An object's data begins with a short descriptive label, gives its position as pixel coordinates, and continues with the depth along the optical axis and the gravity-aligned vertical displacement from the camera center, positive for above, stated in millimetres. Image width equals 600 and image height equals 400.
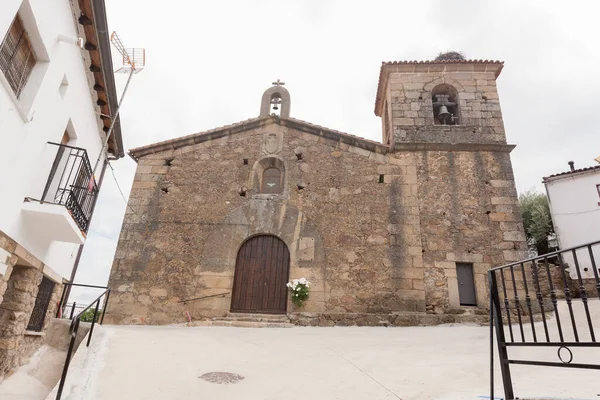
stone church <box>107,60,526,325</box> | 8414 +2604
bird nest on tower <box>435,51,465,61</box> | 12528 +9194
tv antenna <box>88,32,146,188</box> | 8039 +5562
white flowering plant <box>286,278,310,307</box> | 8266 +727
